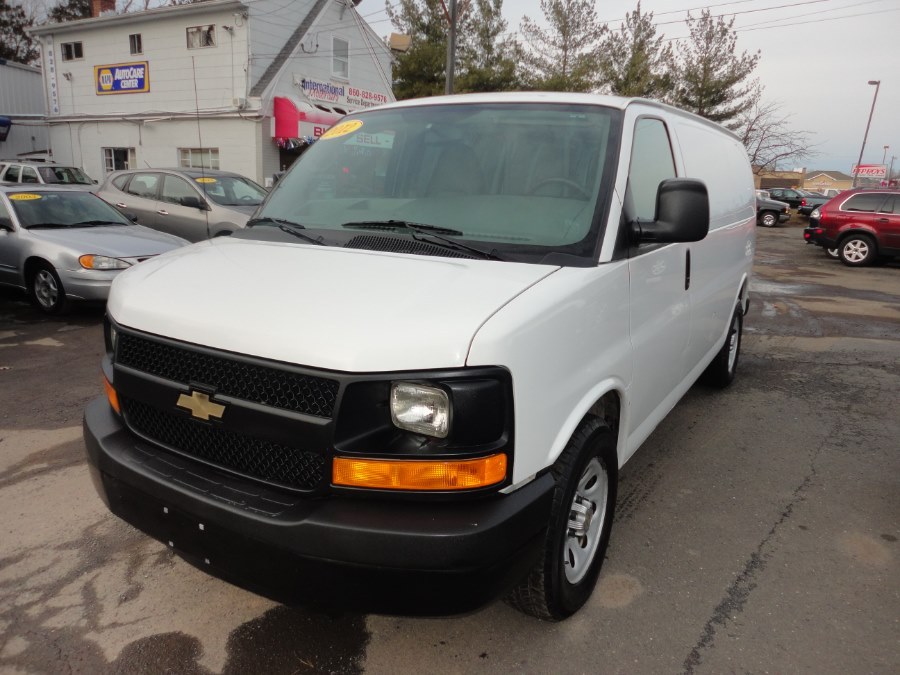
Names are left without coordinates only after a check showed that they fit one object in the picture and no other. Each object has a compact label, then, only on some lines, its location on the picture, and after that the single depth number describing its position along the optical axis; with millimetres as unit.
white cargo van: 1882
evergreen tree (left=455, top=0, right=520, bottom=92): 30094
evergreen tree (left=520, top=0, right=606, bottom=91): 32537
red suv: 15359
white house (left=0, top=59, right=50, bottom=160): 24797
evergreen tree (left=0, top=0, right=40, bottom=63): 36969
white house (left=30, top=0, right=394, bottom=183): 18797
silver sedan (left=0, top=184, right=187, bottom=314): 7242
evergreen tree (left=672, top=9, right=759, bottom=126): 33250
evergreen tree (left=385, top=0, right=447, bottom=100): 29031
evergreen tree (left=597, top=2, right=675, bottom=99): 31562
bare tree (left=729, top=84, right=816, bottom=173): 38500
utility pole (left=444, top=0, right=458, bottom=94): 15492
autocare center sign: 20266
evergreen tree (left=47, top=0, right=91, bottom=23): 36719
